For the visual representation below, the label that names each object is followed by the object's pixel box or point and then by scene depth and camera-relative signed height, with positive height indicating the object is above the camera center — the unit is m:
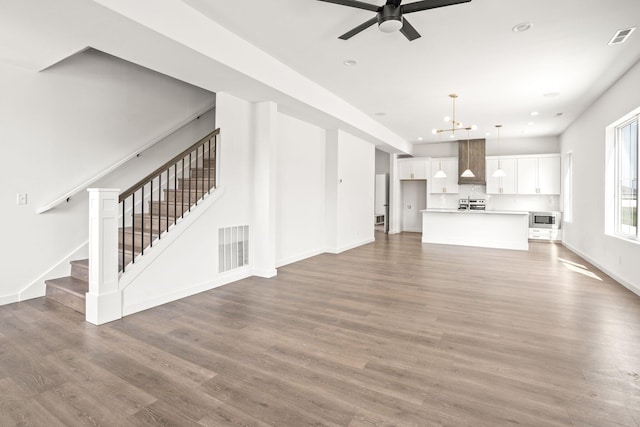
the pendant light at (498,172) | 8.55 +1.04
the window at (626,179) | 4.74 +0.52
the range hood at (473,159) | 10.30 +1.68
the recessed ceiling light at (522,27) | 3.56 +2.06
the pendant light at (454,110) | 5.99 +2.15
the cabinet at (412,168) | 11.14 +1.47
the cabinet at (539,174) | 9.45 +1.10
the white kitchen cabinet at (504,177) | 9.97 +1.06
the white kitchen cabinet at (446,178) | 10.80 +1.11
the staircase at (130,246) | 3.69 -0.48
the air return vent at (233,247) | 4.77 -0.59
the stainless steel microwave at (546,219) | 9.50 -0.22
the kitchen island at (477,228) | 8.22 -0.46
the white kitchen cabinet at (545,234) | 9.54 -0.66
